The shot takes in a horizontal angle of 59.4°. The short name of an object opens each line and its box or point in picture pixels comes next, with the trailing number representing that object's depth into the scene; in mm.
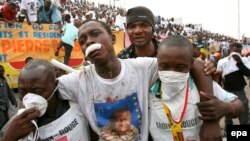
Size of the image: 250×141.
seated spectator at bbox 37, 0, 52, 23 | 6817
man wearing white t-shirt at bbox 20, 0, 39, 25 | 6548
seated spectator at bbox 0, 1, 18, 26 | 5576
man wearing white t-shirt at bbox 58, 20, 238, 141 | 1401
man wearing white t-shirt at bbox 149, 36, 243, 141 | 1356
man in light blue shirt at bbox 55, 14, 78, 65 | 6045
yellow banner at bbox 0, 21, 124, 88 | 5512
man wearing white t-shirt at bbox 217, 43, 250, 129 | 4200
